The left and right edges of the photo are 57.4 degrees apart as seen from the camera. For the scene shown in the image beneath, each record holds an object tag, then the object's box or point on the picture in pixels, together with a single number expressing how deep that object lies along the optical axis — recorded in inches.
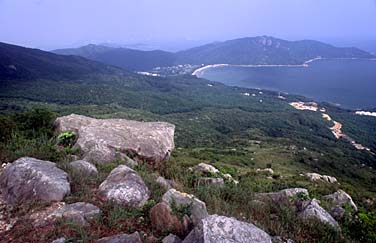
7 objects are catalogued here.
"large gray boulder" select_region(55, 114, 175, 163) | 416.8
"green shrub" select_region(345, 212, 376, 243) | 264.5
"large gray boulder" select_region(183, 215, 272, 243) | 192.9
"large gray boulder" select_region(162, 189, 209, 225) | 231.9
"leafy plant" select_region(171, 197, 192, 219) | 229.0
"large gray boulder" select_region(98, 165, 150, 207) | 258.7
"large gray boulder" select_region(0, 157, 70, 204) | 258.2
